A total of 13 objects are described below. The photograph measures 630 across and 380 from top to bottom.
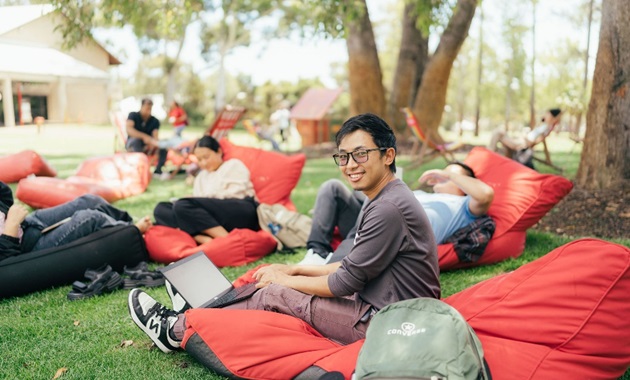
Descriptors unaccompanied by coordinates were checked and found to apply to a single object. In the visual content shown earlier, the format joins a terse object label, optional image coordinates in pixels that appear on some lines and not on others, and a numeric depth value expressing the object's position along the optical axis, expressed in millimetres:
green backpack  2010
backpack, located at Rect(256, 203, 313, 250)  5086
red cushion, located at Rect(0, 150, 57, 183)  7480
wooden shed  17750
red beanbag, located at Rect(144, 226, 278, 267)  4609
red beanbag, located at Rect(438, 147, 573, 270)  4527
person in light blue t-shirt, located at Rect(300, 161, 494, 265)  4234
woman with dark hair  4848
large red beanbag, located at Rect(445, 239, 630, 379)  2340
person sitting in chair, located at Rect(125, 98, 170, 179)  9328
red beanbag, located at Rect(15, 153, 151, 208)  6555
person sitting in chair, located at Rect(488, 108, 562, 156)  8039
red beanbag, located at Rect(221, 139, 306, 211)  5672
